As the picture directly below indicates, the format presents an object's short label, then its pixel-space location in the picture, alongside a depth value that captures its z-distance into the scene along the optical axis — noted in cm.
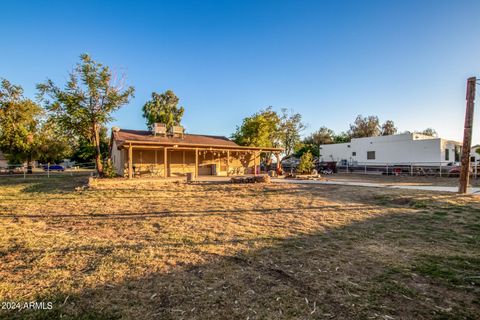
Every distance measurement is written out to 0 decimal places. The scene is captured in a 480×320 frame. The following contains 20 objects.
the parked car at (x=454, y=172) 2016
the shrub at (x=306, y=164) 1986
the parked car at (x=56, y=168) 3694
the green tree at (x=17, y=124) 2508
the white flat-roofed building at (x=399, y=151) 2309
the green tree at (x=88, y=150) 3977
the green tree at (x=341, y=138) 5011
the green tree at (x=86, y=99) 1780
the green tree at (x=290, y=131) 3584
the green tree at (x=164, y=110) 3846
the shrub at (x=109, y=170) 1456
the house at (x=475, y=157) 2308
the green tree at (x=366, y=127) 4956
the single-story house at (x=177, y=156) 1703
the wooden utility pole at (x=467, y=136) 1023
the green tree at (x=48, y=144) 2738
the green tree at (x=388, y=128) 5056
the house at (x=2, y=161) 4322
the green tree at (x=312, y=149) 4112
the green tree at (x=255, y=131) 2744
